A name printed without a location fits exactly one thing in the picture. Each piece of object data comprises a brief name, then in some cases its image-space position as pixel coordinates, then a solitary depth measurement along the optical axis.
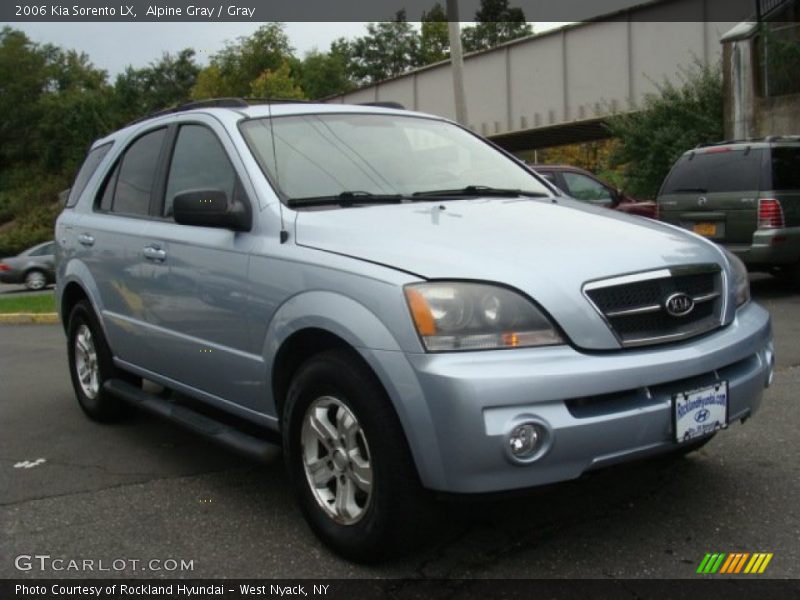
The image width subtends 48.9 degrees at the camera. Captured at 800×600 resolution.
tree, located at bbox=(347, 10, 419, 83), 85.50
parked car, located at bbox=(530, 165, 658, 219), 12.59
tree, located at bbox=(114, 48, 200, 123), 76.56
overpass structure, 21.09
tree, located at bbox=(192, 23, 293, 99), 58.72
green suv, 9.79
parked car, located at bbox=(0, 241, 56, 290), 25.50
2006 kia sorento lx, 2.88
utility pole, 15.48
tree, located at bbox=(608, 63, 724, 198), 19.08
